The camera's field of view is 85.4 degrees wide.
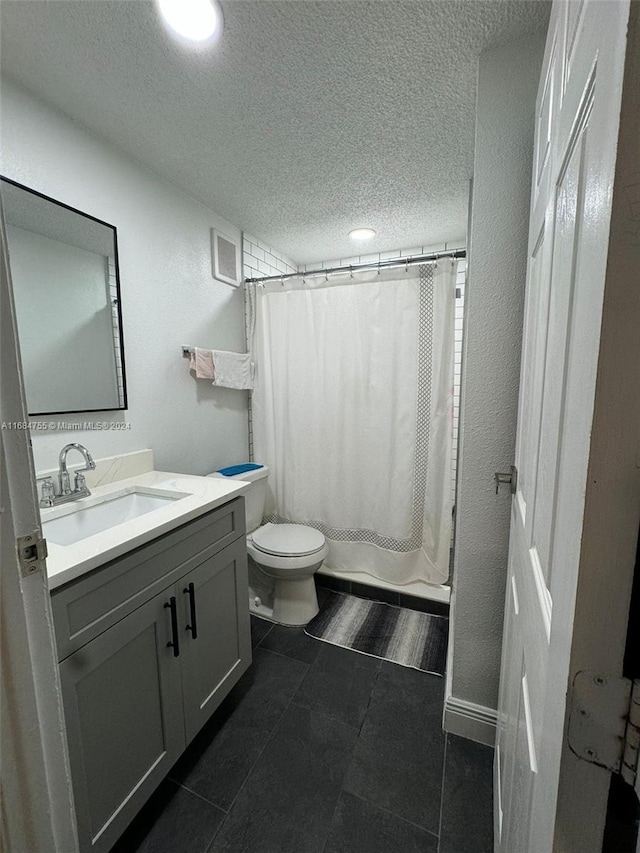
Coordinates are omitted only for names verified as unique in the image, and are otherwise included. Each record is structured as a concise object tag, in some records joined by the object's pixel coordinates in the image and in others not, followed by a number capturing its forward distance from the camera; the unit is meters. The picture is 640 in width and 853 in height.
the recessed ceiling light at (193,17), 0.91
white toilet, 1.78
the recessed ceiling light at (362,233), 2.22
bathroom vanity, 0.83
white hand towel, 2.00
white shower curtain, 1.92
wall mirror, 1.19
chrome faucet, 1.22
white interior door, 0.29
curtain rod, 1.74
